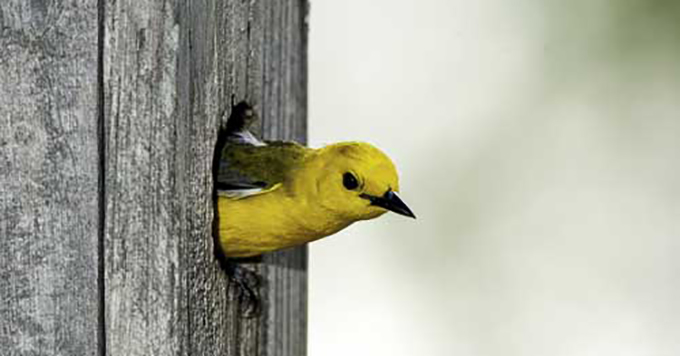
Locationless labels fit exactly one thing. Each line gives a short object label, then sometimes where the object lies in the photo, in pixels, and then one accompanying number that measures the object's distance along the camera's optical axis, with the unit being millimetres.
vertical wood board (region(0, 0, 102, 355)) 5820
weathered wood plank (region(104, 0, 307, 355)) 5906
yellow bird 6770
